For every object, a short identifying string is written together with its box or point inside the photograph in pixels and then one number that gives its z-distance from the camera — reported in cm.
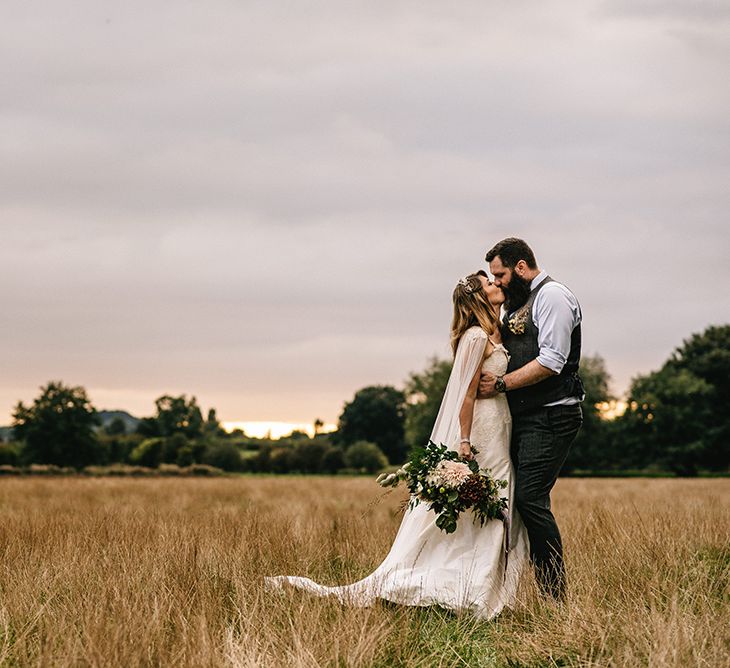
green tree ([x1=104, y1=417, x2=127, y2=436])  10384
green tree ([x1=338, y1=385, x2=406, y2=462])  8794
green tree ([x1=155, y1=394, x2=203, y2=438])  8062
